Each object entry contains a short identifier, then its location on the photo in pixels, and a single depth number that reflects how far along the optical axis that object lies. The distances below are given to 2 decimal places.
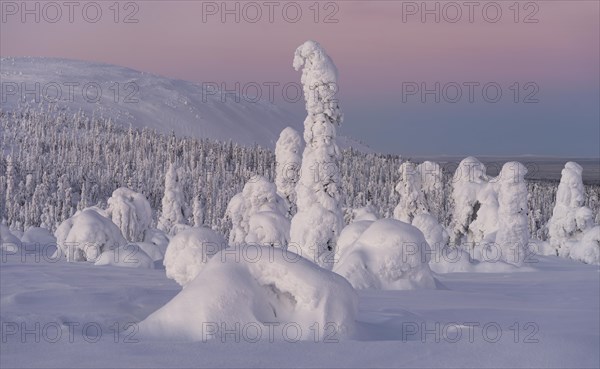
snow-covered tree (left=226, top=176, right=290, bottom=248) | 35.03
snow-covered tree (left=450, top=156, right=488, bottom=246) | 41.72
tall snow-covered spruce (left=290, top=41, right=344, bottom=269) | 26.73
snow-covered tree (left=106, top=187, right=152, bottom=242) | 35.53
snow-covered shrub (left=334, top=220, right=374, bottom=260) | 21.05
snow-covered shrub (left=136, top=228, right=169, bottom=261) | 26.53
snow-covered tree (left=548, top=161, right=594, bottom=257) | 40.12
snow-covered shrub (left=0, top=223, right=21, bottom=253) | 23.97
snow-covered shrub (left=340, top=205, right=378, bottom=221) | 33.12
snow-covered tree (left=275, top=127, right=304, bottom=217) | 35.44
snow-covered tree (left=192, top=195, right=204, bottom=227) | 61.75
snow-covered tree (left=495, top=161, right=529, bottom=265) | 32.62
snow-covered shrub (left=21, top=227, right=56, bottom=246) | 38.59
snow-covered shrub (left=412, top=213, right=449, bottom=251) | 30.42
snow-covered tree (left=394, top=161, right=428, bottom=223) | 38.28
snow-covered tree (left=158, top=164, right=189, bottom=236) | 52.56
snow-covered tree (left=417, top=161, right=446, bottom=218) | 40.12
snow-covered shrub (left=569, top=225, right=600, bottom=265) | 36.62
